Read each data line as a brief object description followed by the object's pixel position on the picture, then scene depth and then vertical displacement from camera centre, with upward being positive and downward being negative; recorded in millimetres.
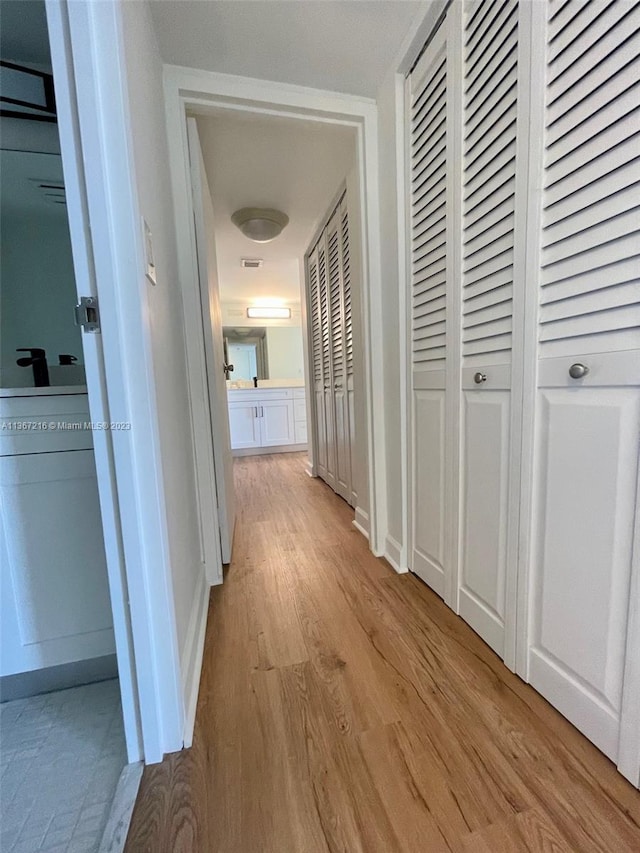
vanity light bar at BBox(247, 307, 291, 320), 5086 +1045
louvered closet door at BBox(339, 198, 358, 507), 2270 +426
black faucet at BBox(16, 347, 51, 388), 1248 +102
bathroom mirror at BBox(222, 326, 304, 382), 5102 +508
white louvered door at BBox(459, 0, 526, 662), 986 +240
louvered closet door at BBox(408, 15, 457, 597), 1266 +318
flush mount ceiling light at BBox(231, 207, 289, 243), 2729 +1279
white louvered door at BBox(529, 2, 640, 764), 719 +42
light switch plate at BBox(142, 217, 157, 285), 888 +340
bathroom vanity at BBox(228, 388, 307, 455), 4578 -431
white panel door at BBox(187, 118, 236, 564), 1617 +230
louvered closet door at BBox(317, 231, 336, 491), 2767 +98
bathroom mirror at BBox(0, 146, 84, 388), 1301 +506
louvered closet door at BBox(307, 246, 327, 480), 3064 +288
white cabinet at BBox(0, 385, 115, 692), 980 -409
